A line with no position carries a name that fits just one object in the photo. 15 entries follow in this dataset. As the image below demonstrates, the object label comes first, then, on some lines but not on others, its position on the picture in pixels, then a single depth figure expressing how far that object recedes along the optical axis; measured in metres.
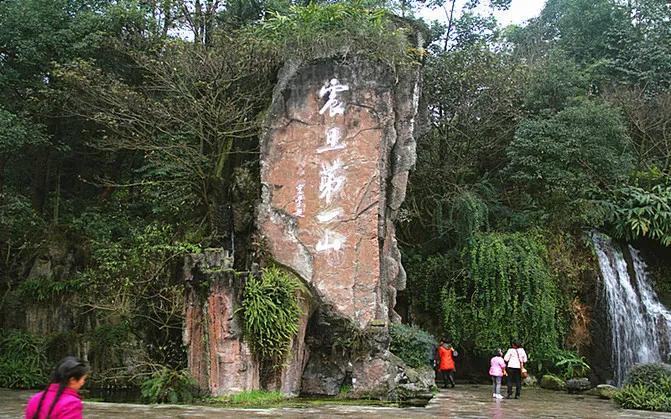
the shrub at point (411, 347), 13.45
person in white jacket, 13.06
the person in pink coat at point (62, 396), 3.95
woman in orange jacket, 14.65
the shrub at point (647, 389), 11.55
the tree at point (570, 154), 17.53
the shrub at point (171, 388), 11.08
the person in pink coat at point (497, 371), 12.71
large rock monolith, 12.12
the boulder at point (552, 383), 15.25
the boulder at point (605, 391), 13.31
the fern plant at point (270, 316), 10.95
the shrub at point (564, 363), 15.90
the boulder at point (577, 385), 14.82
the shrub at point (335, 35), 13.11
